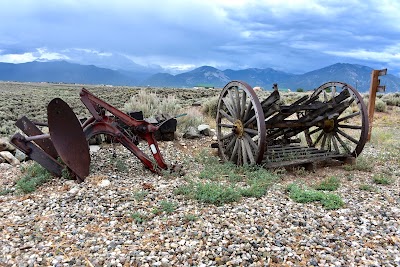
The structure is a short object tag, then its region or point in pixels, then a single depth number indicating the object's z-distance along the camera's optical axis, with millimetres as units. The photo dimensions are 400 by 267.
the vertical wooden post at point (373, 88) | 9914
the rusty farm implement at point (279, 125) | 6551
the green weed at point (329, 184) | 5704
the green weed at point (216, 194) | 4832
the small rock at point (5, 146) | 8016
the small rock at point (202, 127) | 10273
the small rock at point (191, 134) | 9727
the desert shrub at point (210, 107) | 14992
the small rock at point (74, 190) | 5061
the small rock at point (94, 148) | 7783
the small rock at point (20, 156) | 7622
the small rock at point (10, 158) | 7411
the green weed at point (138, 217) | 4242
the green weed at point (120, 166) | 6309
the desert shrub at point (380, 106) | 18250
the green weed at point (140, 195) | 4855
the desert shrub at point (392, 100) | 20391
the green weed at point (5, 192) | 5410
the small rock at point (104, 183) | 5321
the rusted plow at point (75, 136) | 5465
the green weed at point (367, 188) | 5691
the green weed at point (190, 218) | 4234
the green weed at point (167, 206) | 4492
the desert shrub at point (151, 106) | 11633
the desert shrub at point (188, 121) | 10834
